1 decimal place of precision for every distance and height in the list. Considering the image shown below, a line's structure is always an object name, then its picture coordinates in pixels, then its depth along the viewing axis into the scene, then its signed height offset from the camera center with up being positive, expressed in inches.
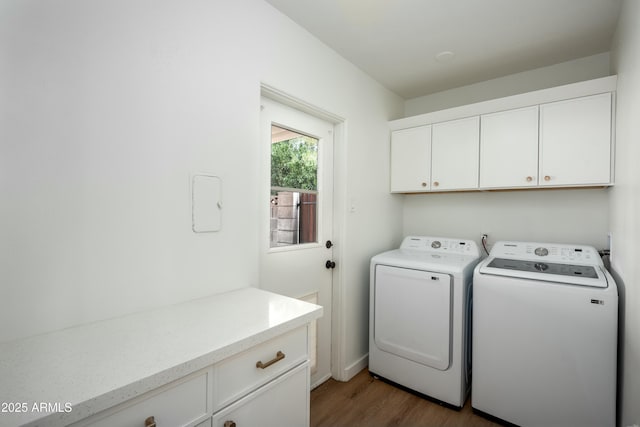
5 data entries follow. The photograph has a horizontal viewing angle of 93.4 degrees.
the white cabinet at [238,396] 31.1 -23.0
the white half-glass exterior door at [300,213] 74.4 -0.9
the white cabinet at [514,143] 77.4 +20.2
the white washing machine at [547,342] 64.1 -30.1
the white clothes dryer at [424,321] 80.7 -31.6
